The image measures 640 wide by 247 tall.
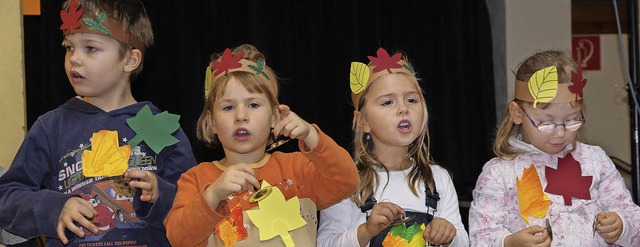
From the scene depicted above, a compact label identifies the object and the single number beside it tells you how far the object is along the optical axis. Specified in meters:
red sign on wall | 7.74
